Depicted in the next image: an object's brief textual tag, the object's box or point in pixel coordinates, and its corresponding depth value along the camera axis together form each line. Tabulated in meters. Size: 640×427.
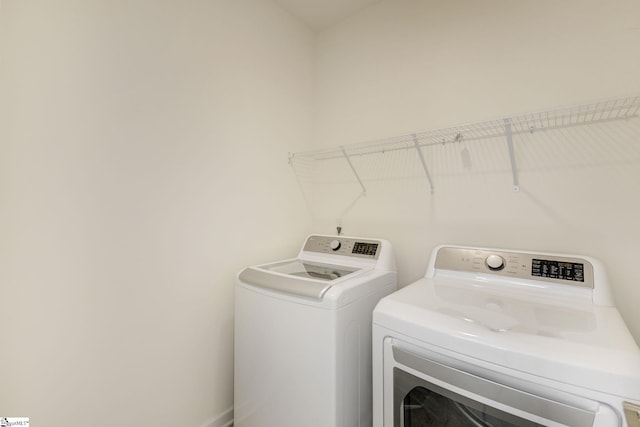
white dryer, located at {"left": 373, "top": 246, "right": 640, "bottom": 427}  0.65
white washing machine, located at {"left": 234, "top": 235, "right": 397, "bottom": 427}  1.09
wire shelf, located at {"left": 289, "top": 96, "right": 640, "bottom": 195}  1.16
